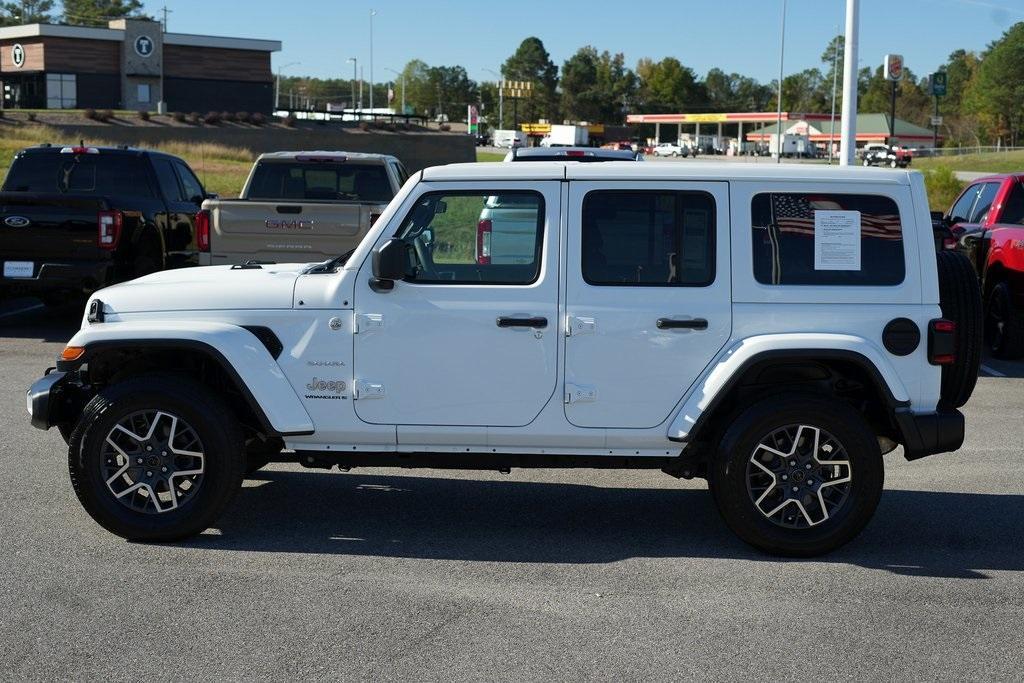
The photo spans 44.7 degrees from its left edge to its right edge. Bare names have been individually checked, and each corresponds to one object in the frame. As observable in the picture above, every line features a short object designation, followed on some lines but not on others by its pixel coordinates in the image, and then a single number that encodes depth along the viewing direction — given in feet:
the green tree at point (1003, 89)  372.99
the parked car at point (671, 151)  369.40
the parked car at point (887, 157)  232.12
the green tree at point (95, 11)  431.43
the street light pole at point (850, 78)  68.28
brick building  238.48
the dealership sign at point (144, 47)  241.76
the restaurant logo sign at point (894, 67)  120.16
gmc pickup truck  38.22
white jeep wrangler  19.72
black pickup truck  41.91
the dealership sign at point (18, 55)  240.73
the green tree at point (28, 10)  416.63
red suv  40.75
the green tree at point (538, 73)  560.20
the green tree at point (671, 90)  605.31
